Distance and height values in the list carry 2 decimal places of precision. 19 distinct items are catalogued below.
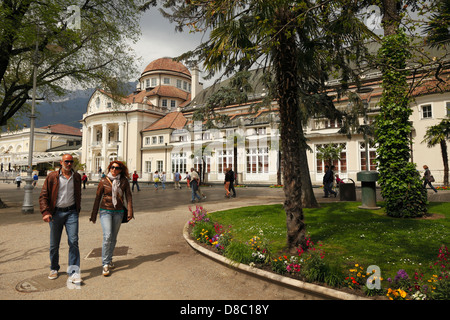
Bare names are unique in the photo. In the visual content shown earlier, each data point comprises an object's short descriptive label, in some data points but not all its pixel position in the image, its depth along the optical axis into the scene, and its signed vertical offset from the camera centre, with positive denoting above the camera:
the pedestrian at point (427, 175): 16.62 -0.35
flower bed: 3.39 -1.49
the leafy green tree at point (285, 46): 5.36 +2.56
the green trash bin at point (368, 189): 10.22 -0.69
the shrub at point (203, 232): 6.45 -1.41
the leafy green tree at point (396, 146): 8.61 +0.79
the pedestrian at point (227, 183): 16.52 -0.61
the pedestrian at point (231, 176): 16.44 -0.19
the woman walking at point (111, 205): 4.68 -0.52
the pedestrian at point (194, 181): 14.51 -0.39
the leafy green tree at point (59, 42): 11.17 +6.07
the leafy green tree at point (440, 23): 4.97 +2.76
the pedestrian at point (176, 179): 26.78 -0.51
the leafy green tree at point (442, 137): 18.61 +2.33
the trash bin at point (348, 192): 13.30 -1.01
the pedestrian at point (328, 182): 15.63 -0.60
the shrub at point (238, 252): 4.97 -1.46
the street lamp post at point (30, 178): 11.35 -0.08
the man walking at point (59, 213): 4.37 -0.59
